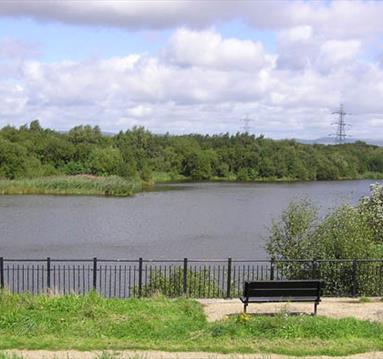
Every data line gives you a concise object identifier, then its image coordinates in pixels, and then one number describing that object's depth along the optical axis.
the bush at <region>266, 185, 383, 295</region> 18.73
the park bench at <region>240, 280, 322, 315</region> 14.10
